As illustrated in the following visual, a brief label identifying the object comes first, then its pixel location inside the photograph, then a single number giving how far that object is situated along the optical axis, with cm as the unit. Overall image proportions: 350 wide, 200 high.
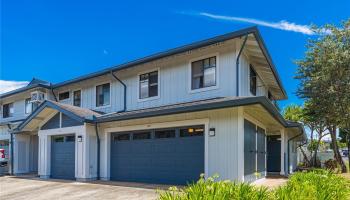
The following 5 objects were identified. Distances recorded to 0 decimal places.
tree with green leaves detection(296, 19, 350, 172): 2050
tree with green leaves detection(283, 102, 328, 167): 2334
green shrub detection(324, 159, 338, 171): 2247
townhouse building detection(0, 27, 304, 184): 1177
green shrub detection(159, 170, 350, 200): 509
